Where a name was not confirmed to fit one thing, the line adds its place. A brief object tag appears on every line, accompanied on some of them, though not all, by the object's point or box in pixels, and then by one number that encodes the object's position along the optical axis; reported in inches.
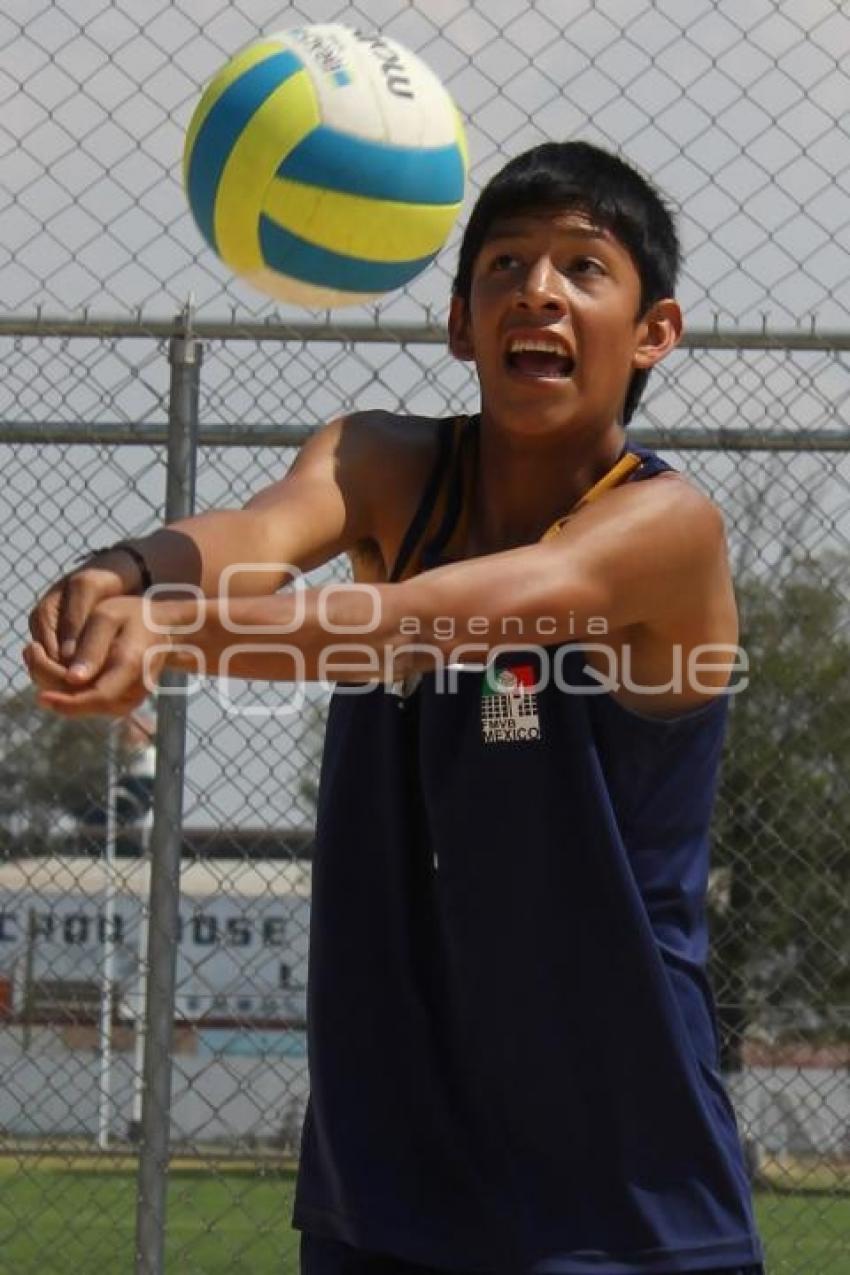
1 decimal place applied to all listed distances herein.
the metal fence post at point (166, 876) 419.2
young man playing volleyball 224.4
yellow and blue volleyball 255.4
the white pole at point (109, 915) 488.4
